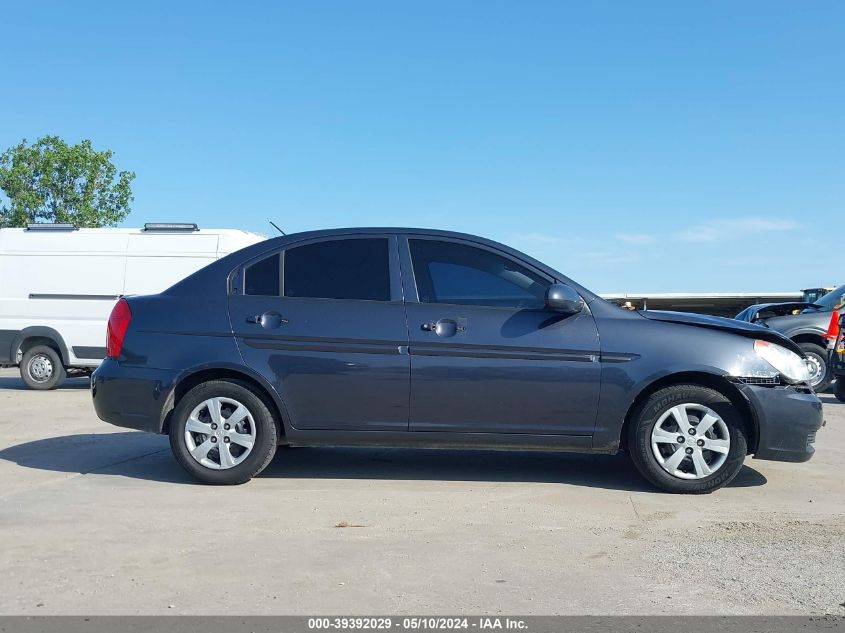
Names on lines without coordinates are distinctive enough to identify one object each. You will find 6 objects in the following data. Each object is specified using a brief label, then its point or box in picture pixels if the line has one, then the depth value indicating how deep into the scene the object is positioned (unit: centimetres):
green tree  4128
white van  1352
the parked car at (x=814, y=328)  1441
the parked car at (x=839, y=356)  1246
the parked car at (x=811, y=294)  2009
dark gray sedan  563
